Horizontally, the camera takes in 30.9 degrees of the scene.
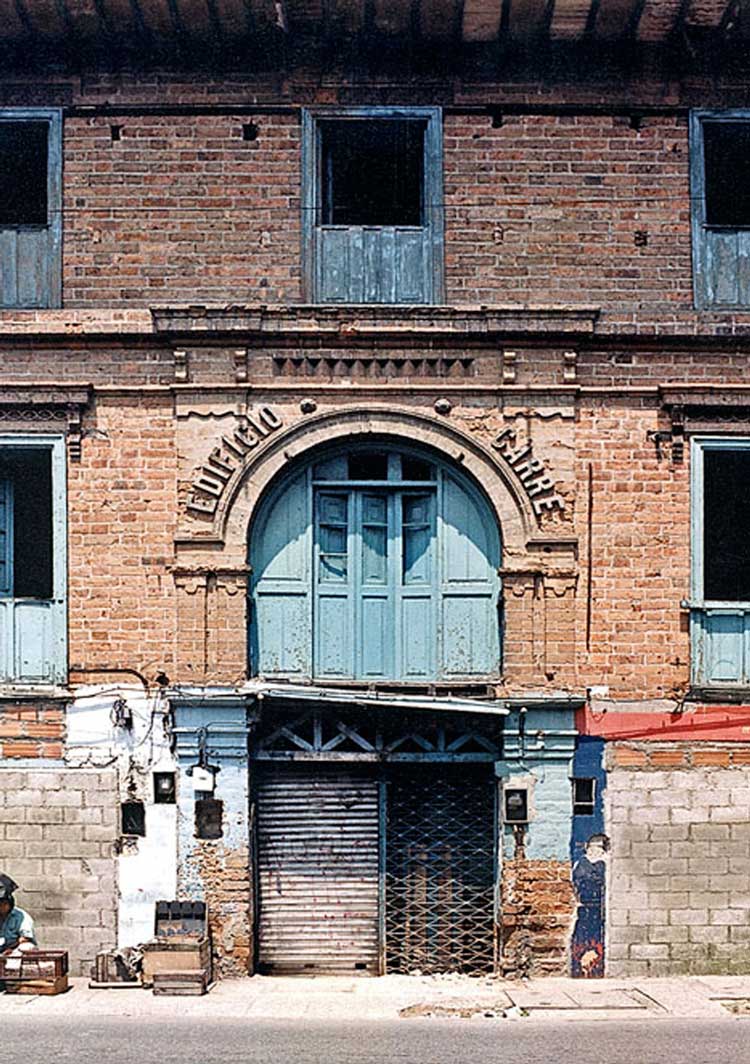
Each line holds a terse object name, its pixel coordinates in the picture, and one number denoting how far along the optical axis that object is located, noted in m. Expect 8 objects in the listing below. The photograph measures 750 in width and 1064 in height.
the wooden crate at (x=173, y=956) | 12.08
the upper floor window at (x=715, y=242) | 13.08
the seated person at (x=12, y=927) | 12.11
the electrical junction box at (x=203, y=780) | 12.64
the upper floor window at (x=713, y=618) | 12.84
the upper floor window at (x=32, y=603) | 12.84
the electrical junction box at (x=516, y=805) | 12.76
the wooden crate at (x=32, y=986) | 11.88
